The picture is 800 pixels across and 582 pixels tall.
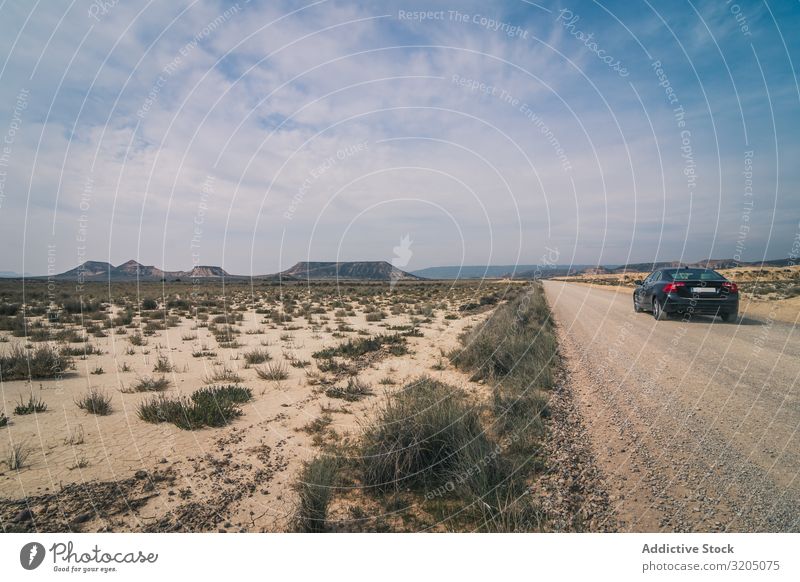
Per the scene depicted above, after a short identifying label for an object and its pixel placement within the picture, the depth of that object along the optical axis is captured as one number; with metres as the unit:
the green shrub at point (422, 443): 3.96
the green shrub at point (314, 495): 3.28
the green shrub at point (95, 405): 6.16
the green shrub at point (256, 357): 9.99
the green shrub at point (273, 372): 8.42
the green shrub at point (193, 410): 5.75
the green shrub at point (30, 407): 6.11
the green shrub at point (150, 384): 7.51
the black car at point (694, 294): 11.85
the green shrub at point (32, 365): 8.19
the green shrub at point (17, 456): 4.36
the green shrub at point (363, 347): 10.87
